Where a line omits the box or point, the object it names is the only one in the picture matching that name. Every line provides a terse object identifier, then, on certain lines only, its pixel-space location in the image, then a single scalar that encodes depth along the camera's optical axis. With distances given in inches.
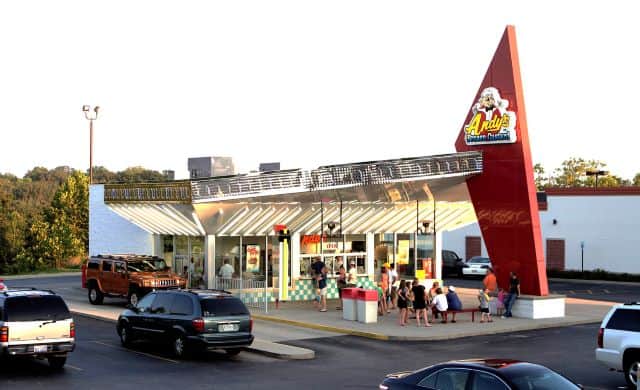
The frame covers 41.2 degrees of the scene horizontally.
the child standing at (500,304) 1159.0
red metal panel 1138.0
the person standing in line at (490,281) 1175.0
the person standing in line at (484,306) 1091.3
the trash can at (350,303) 1090.1
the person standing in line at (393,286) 1246.9
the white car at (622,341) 668.1
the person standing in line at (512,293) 1135.0
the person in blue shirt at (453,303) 1094.4
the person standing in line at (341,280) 1265.6
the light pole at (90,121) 1809.8
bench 1087.0
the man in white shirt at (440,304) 1074.1
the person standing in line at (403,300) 1039.6
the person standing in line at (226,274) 1264.8
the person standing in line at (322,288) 1210.6
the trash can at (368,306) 1070.0
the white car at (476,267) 2015.3
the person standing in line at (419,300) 1039.3
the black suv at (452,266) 2076.8
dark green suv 773.3
